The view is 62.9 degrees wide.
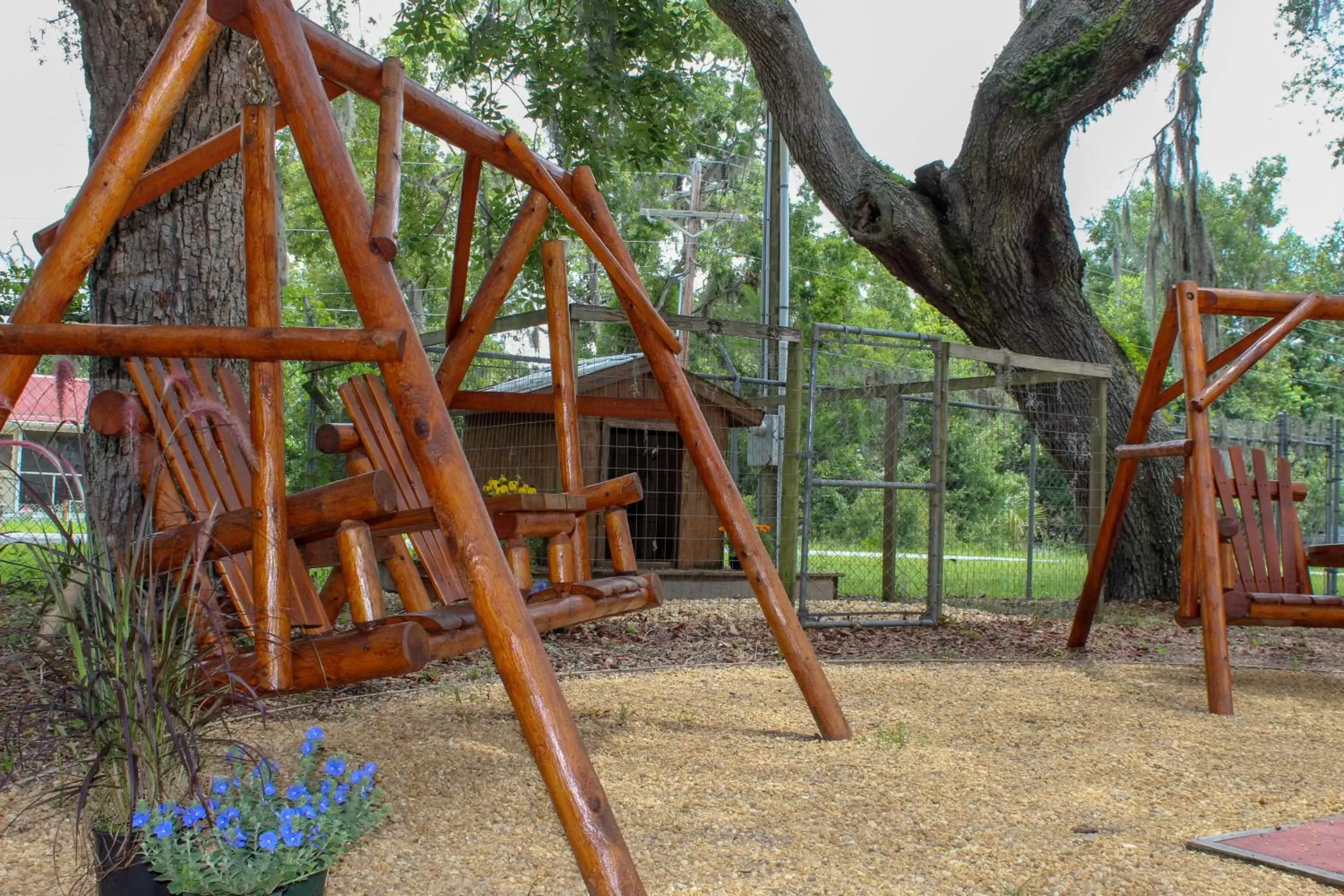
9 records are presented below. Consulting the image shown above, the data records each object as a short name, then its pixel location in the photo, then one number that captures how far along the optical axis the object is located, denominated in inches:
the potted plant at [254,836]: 76.9
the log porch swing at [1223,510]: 191.6
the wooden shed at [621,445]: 358.9
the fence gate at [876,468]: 296.8
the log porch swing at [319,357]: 87.9
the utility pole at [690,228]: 987.3
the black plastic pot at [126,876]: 80.3
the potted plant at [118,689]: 82.9
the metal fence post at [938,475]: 298.0
